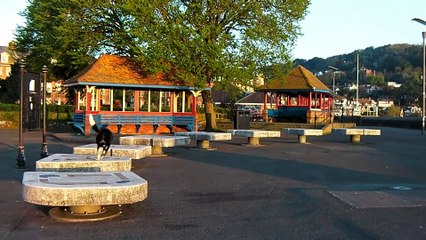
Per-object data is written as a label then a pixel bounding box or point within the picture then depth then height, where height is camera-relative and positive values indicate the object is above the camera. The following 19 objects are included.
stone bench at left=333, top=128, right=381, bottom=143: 21.92 -0.70
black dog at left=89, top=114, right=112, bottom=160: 10.20 -0.54
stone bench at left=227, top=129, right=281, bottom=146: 19.52 -0.77
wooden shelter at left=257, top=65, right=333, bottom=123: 38.28 +1.62
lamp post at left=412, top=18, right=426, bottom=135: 32.44 +2.88
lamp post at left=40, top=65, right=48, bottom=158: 14.29 -0.16
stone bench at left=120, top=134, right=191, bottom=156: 15.17 -0.84
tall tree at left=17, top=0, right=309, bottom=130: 28.08 +4.80
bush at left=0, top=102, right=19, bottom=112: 36.75 +0.35
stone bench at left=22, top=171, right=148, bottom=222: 6.46 -1.05
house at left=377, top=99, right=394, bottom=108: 120.00 +3.34
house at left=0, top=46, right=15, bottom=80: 108.50 +10.53
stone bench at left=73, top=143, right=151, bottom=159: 12.27 -0.92
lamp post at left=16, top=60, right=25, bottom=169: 12.45 -0.22
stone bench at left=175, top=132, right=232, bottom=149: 17.78 -0.81
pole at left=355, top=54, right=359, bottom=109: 50.82 +4.94
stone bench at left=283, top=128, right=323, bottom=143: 21.42 -0.75
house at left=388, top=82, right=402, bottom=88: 126.38 +8.07
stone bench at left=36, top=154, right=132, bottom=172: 9.44 -0.98
